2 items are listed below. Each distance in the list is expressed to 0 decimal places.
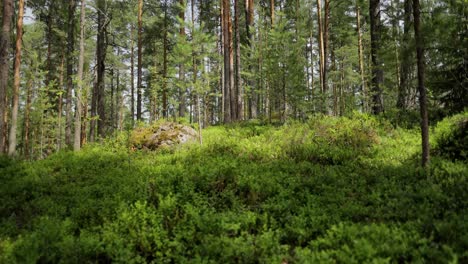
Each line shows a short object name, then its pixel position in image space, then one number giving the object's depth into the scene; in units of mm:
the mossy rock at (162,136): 13070
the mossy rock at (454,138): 8172
